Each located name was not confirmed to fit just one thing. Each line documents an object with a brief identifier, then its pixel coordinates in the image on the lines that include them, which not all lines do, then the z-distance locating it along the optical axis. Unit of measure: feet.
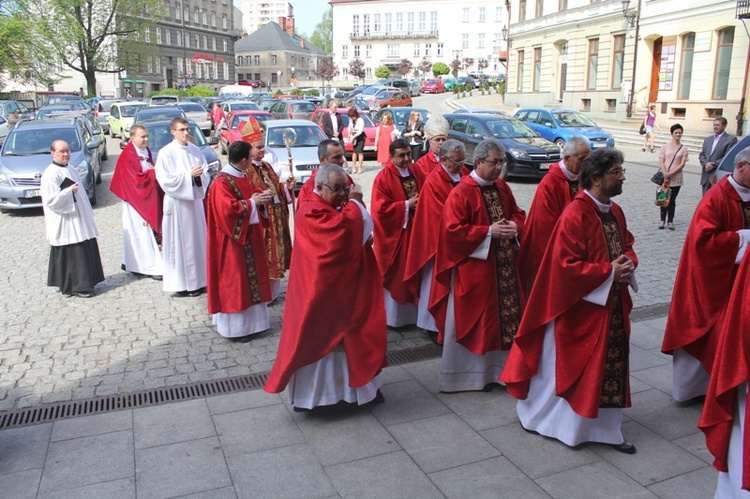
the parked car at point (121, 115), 89.93
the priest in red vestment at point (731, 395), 11.49
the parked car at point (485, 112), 65.80
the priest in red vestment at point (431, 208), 19.31
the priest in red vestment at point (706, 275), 15.15
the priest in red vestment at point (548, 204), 17.93
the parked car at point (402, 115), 72.19
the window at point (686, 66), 87.97
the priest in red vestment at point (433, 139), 22.66
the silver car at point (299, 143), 48.83
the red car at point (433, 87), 195.54
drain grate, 16.57
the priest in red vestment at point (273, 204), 22.24
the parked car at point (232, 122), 66.69
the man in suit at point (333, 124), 60.70
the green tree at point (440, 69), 243.40
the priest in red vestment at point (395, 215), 21.44
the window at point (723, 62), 81.05
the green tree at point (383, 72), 236.02
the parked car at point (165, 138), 46.15
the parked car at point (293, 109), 84.74
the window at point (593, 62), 112.20
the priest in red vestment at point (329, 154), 19.28
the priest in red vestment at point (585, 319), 13.79
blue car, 66.95
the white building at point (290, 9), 572.79
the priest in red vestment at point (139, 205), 27.86
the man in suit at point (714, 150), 33.12
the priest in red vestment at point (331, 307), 14.98
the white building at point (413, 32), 285.43
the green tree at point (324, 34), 424.87
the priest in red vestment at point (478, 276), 16.85
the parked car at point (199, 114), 91.66
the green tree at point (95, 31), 159.22
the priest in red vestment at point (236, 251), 20.57
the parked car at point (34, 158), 42.78
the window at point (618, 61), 105.40
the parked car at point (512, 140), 53.31
